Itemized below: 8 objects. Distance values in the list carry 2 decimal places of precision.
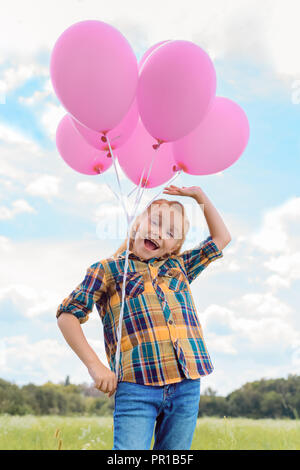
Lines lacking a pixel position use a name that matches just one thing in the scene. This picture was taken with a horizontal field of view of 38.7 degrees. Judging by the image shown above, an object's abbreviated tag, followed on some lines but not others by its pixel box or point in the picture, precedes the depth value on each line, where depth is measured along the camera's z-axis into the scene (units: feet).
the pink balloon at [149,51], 4.83
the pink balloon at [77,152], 5.65
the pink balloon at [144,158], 5.42
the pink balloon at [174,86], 4.44
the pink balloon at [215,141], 5.30
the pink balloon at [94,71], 4.34
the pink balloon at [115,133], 4.87
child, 4.17
